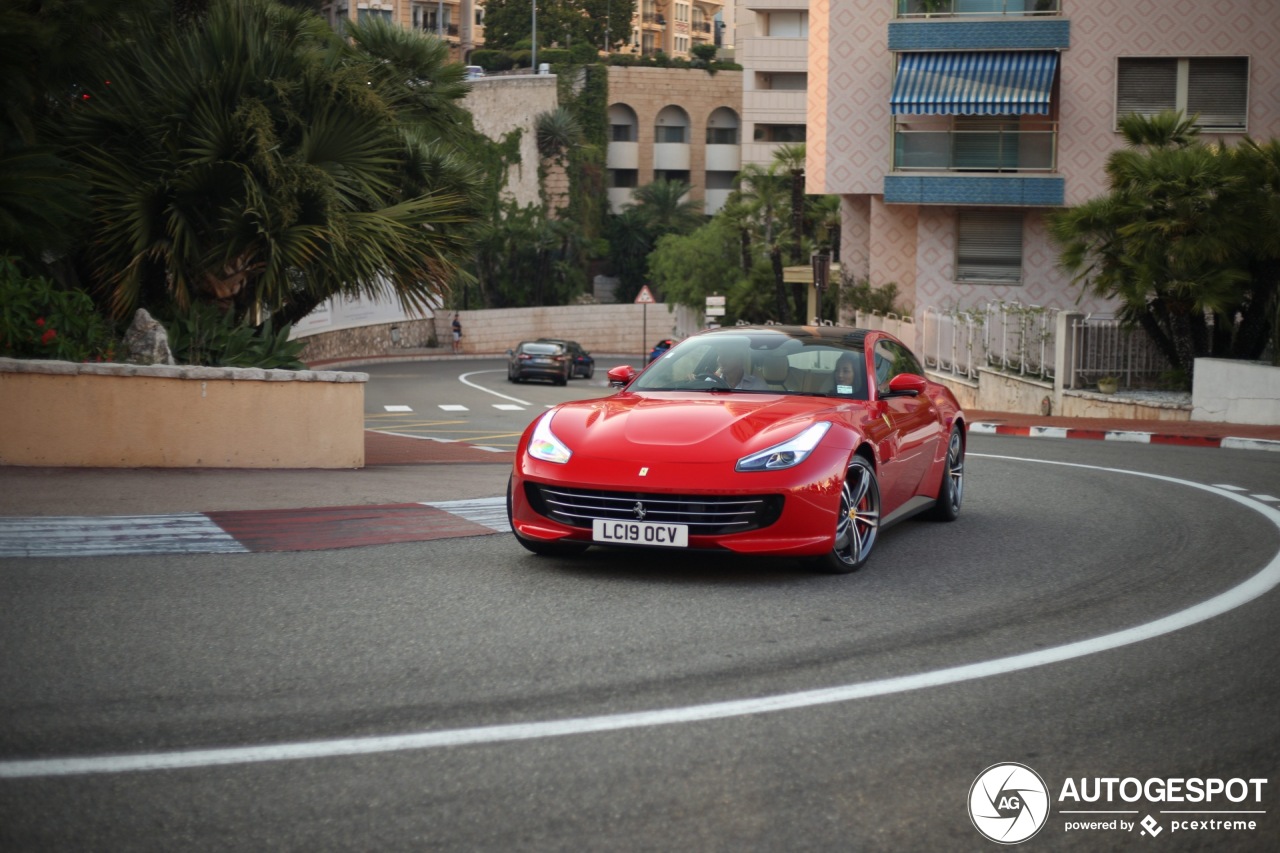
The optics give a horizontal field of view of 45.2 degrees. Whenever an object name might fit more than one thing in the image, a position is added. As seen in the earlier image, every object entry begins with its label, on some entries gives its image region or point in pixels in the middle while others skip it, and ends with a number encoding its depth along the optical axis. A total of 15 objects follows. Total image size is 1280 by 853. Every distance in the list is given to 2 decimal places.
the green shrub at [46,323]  12.95
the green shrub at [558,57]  90.19
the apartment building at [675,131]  93.50
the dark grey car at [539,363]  48.88
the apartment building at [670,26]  160.38
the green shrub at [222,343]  15.07
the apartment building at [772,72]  84.62
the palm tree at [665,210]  90.00
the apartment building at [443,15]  104.69
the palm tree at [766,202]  62.94
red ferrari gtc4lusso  7.81
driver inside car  9.32
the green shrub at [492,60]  101.25
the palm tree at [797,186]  55.12
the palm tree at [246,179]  14.55
